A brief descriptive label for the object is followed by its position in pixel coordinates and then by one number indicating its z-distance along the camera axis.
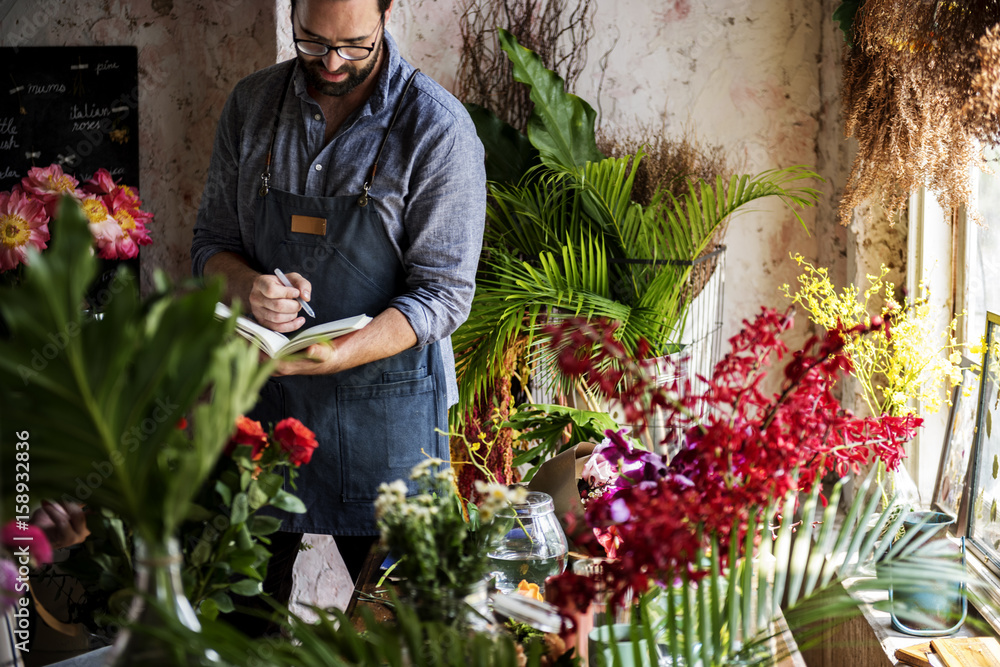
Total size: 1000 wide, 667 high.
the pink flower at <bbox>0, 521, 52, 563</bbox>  0.65
